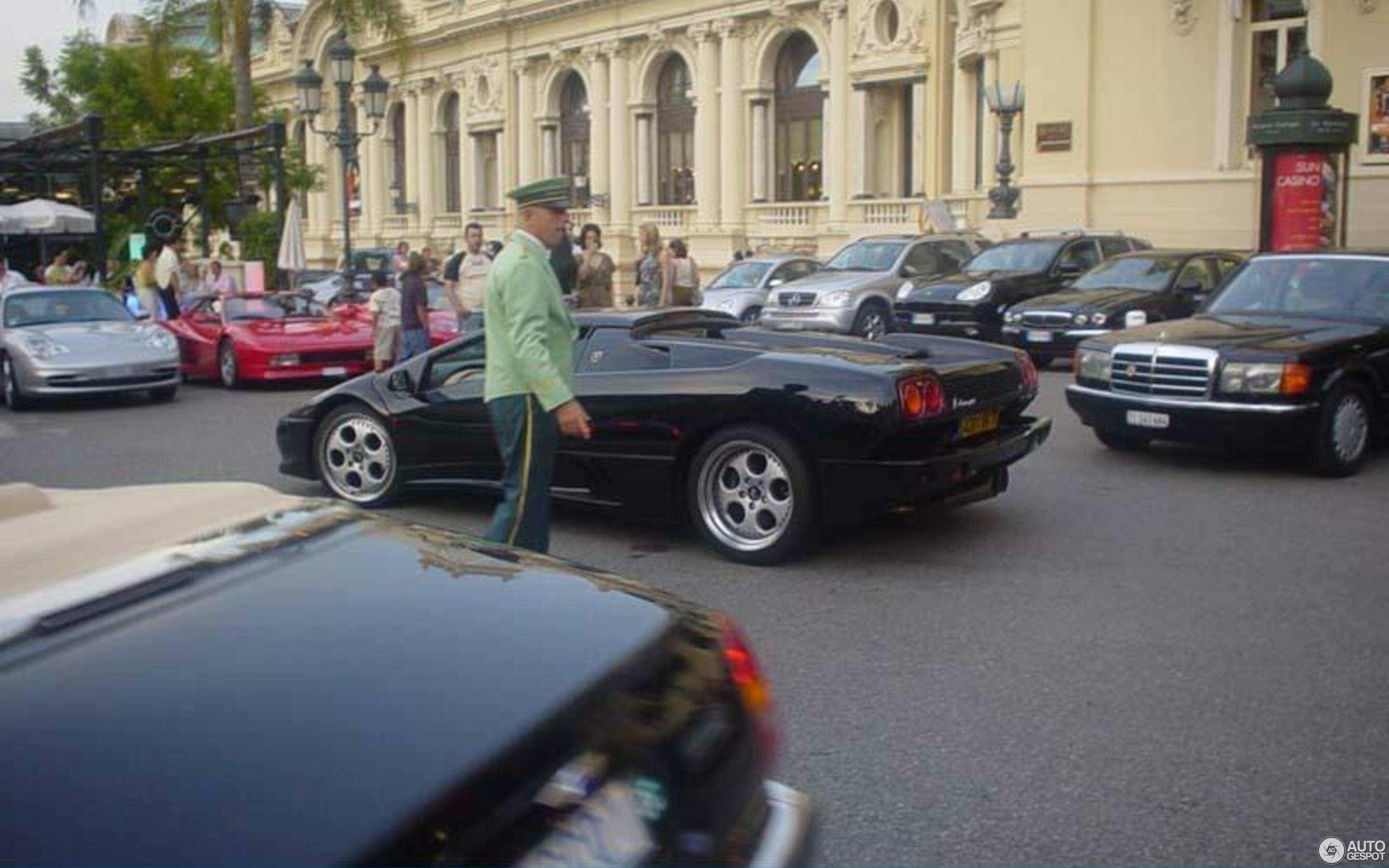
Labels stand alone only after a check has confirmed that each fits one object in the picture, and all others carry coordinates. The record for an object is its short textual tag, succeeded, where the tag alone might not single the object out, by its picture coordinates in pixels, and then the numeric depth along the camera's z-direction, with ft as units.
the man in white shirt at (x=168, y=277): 75.25
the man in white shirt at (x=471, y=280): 52.60
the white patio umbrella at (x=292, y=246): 82.23
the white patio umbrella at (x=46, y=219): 96.89
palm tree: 99.19
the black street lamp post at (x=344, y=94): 90.07
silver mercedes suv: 70.03
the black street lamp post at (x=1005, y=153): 95.61
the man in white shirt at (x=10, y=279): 74.29
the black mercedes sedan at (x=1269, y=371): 31.83
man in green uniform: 20.68
